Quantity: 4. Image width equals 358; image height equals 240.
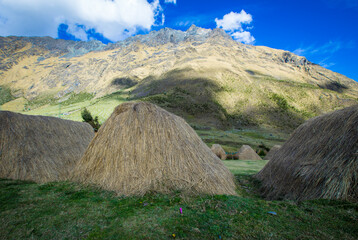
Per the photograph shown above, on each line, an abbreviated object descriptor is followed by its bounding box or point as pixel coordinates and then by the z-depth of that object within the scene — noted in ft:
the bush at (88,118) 82.76
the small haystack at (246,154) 74.84
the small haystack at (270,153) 73.76
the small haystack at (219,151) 74.90
